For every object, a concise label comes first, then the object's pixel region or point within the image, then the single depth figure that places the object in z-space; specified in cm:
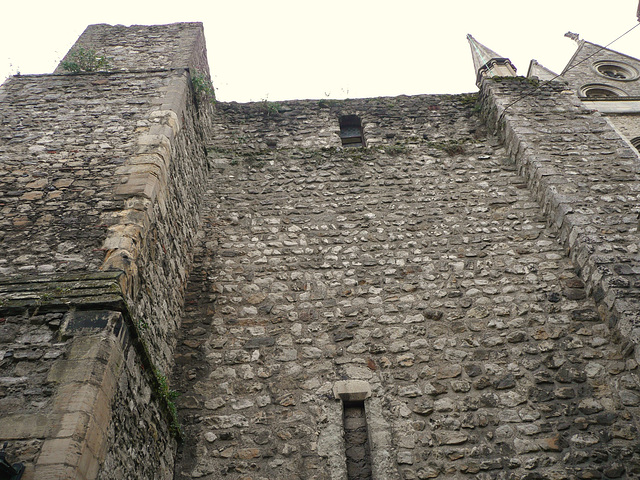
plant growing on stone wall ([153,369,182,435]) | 402
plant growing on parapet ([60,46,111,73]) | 726
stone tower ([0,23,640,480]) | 349
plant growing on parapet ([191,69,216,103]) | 734
